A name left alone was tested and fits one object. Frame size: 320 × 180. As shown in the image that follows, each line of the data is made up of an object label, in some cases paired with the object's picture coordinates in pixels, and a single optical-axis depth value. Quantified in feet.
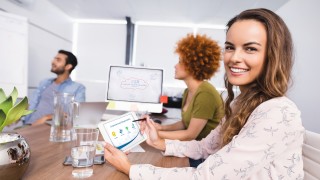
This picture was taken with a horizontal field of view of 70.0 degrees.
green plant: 2.13
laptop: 4.50
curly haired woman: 4.84
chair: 2.52
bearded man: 8.66
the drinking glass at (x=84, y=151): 2.57
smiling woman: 2.26
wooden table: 2.49
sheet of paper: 3.21
